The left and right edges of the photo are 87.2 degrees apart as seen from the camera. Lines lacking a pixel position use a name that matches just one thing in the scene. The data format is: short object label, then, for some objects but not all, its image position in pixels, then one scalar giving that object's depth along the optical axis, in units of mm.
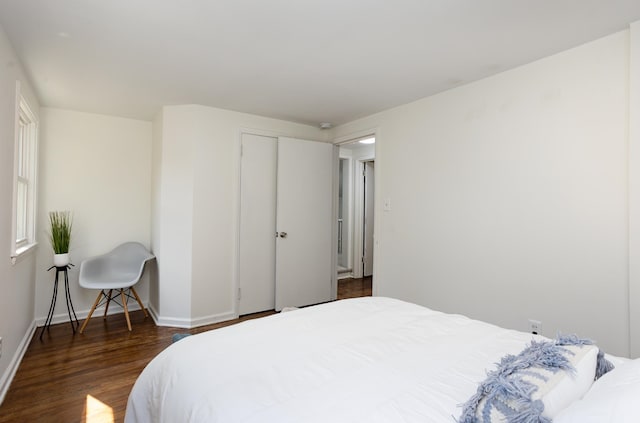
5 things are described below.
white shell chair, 3237
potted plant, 3230
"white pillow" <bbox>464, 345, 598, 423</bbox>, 833
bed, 891
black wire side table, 3295
